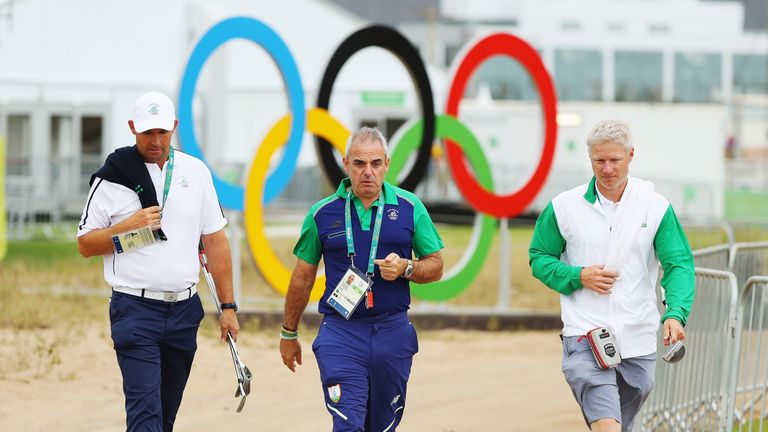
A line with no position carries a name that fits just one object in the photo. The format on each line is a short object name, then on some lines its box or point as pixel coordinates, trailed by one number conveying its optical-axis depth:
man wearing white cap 11.89
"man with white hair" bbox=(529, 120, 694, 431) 11.67
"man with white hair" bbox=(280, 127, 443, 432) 11.96
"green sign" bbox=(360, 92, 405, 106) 58.44
